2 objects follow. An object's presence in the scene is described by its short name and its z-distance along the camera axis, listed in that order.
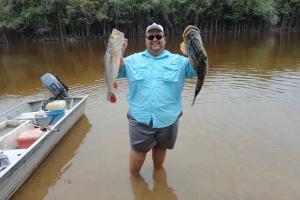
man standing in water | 3.78
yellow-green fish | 3.13
